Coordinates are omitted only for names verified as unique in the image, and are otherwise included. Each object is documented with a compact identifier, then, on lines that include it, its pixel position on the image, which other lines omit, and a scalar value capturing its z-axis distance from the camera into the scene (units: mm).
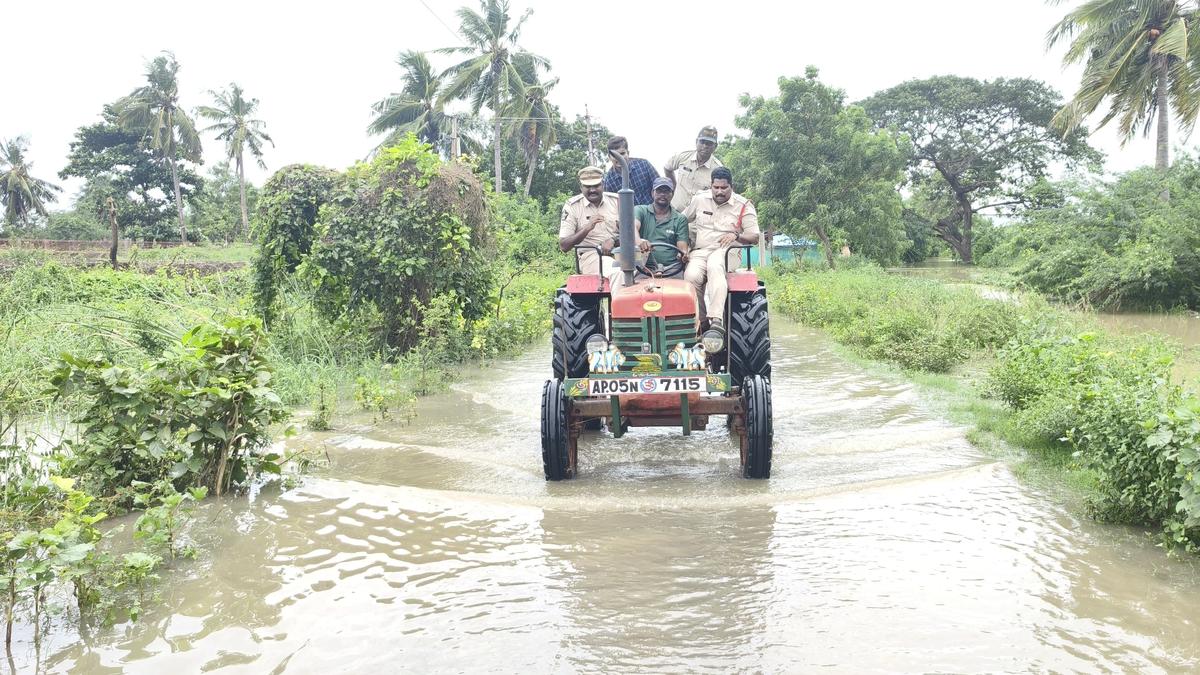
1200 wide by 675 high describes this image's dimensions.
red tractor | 6211
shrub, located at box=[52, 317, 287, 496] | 5734
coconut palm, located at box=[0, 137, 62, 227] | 45562
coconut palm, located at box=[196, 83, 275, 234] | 47812
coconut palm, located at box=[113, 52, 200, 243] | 43750
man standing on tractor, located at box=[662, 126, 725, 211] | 8625
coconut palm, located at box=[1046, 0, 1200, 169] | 21453
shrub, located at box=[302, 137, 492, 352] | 11961
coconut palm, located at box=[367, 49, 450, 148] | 37812
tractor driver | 7430
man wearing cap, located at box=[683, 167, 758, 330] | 6930
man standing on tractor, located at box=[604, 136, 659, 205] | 9172
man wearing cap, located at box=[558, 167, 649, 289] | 7547
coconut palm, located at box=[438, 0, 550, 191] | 34094
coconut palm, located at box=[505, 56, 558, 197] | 35656
